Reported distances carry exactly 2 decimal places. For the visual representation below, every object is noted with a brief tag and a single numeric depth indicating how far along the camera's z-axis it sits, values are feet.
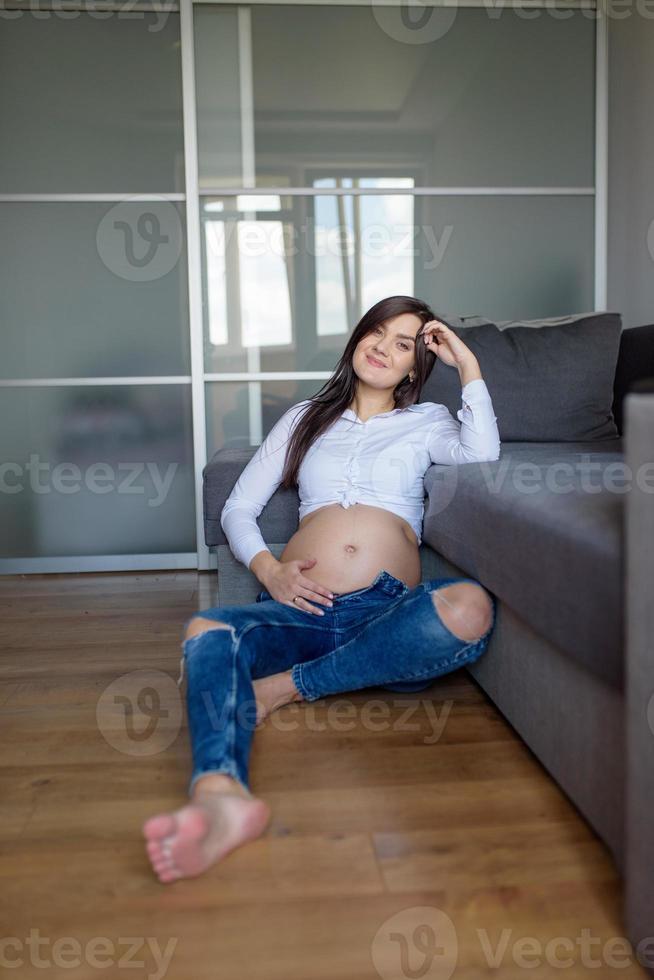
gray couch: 2.90
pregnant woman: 4.00
